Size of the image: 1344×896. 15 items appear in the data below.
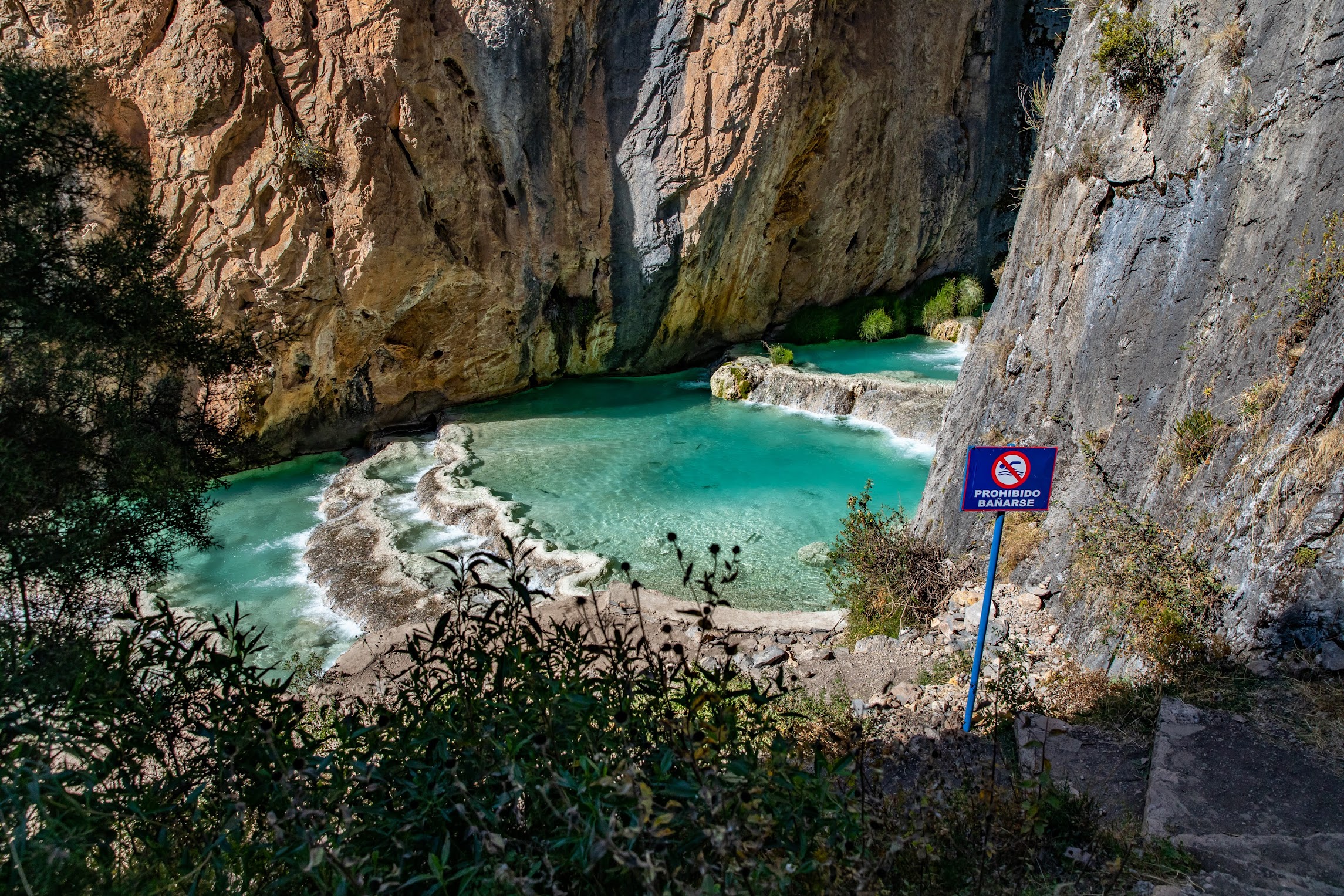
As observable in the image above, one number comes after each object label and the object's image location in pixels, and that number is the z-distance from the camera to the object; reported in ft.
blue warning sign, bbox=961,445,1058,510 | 13.41
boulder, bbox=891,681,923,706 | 16.25
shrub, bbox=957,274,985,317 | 70.33
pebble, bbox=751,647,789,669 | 19.40
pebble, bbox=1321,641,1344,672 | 12.45
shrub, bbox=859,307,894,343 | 67.87
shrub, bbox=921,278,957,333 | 69.82
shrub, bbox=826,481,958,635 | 21.17
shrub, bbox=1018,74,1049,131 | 25.42
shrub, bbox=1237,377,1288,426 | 14.80
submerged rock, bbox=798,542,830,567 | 28.27
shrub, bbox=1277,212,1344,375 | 14.24
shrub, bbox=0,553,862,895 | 6.17
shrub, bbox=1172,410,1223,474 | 15.88
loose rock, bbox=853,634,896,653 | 19.67
